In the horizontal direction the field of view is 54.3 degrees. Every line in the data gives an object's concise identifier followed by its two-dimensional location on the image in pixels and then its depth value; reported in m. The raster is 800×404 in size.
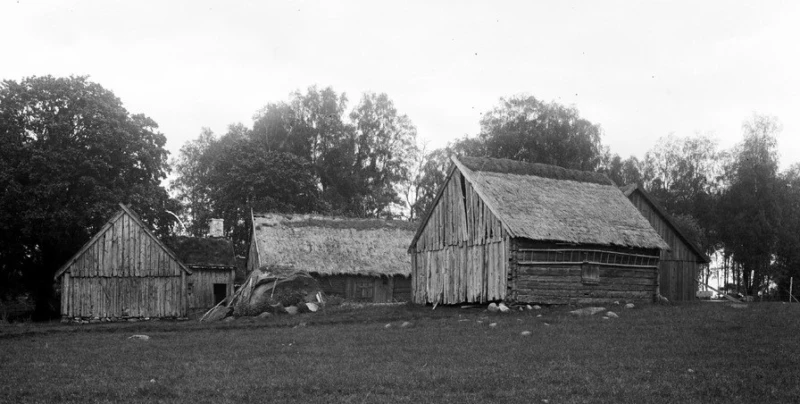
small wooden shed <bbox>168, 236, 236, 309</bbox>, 45.09
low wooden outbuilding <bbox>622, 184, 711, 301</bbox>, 41.06
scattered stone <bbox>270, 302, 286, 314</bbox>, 34.53
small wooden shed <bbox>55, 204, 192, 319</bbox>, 38.28
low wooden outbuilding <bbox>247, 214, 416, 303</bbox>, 45.91
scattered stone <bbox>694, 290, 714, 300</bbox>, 55.24
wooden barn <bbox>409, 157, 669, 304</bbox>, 31.44
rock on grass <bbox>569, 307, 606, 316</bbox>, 26.55
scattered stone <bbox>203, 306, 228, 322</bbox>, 35.42
